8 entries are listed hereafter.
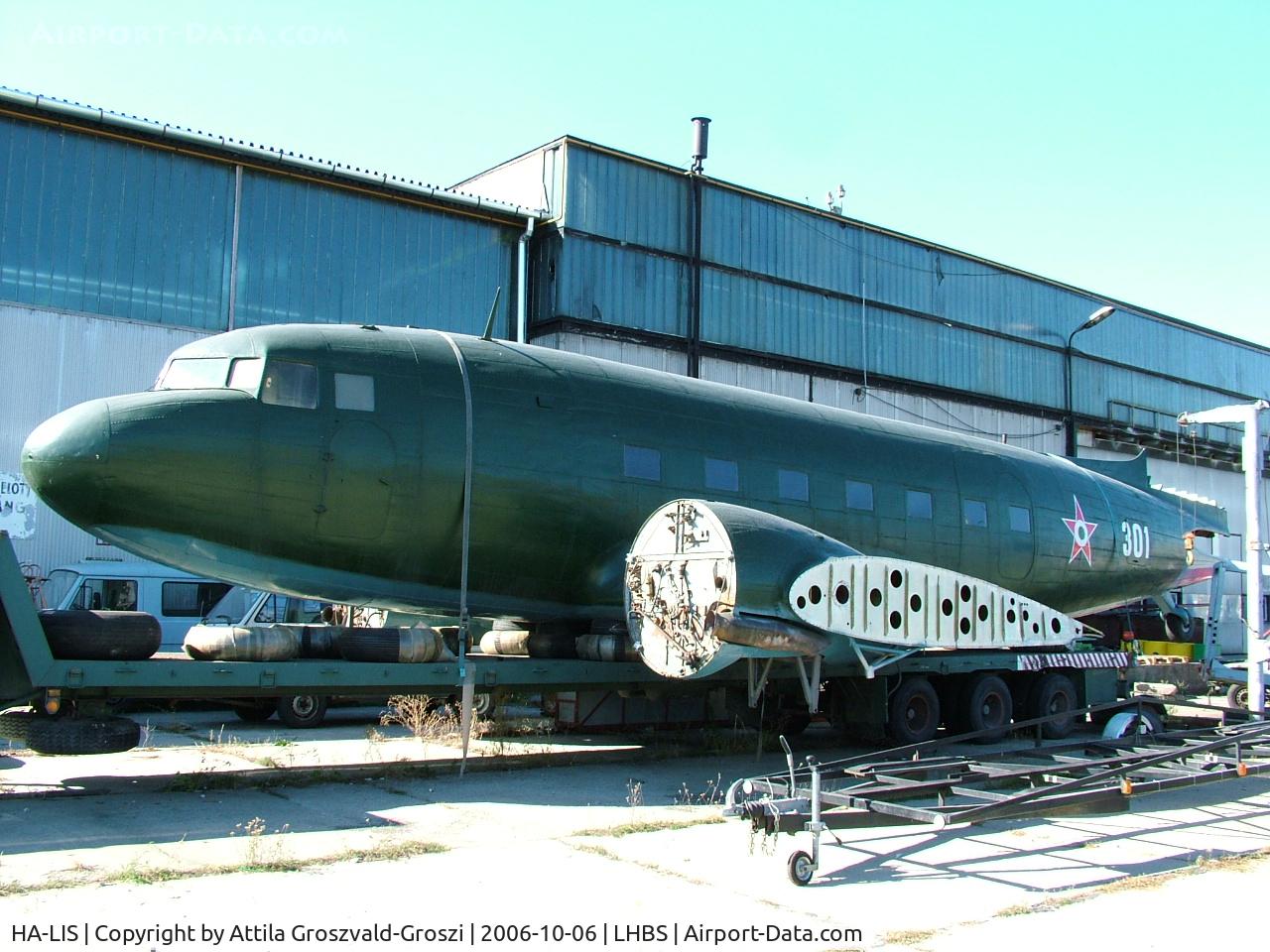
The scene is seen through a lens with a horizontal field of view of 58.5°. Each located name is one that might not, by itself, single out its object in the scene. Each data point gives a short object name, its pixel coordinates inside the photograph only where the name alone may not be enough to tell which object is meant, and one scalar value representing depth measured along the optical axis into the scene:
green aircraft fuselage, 10.85
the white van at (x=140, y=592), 18.95
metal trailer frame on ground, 8.13
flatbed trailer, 9.75
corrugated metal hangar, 21.70
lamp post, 37.47
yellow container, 22.03
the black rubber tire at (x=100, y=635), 9.94
